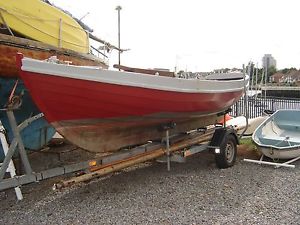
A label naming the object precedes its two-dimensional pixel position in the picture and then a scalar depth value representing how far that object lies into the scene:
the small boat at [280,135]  5.56
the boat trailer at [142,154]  3.62
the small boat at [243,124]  6.75
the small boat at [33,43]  4.38
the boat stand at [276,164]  5.26
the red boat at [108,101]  3.57
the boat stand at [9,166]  3.75
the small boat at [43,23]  4.52
